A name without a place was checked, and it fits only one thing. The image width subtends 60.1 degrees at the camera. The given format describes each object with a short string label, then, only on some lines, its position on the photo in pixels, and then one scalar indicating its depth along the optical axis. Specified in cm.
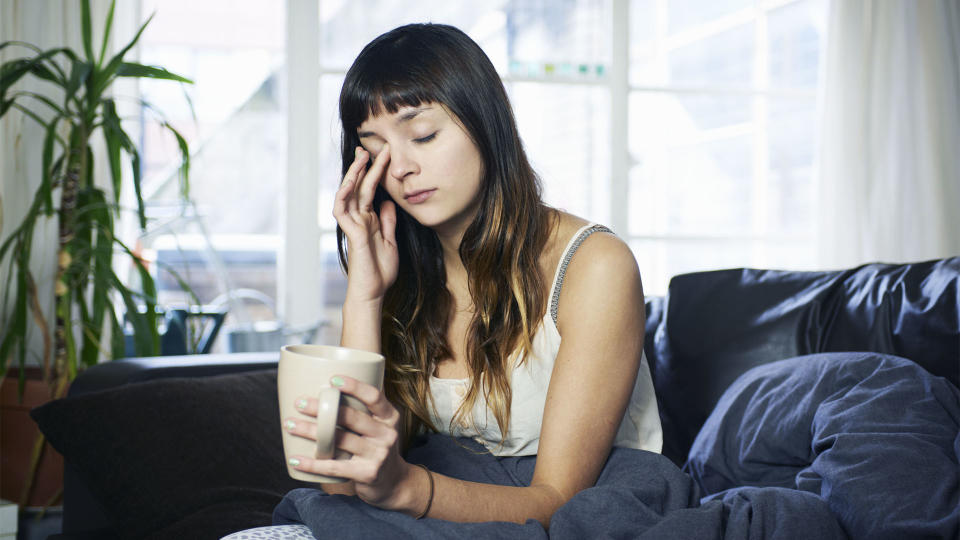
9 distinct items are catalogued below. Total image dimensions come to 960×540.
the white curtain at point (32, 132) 264
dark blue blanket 93
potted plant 220
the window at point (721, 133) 371
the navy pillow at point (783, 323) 144
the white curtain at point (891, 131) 354
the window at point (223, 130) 448
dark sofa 136
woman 108
